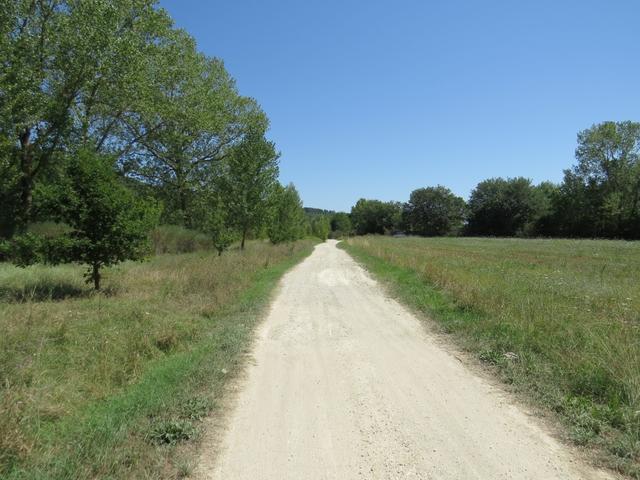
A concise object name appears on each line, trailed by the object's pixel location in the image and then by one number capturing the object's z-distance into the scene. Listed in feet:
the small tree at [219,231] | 71.26
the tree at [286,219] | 123.89
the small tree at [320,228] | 313.94
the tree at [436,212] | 349.61
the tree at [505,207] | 274.16
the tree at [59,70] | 56.85
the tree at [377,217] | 414.41
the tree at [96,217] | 34.40
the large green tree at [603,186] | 200.85
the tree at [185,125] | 85.25
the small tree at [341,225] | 443.08
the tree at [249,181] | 87.71
